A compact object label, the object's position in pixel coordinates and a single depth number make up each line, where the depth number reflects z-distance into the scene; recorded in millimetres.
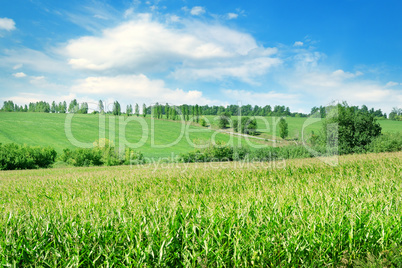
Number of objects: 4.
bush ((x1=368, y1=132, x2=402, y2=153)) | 28359
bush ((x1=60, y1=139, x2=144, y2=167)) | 41812
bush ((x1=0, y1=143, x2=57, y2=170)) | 38519
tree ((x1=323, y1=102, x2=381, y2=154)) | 33156
